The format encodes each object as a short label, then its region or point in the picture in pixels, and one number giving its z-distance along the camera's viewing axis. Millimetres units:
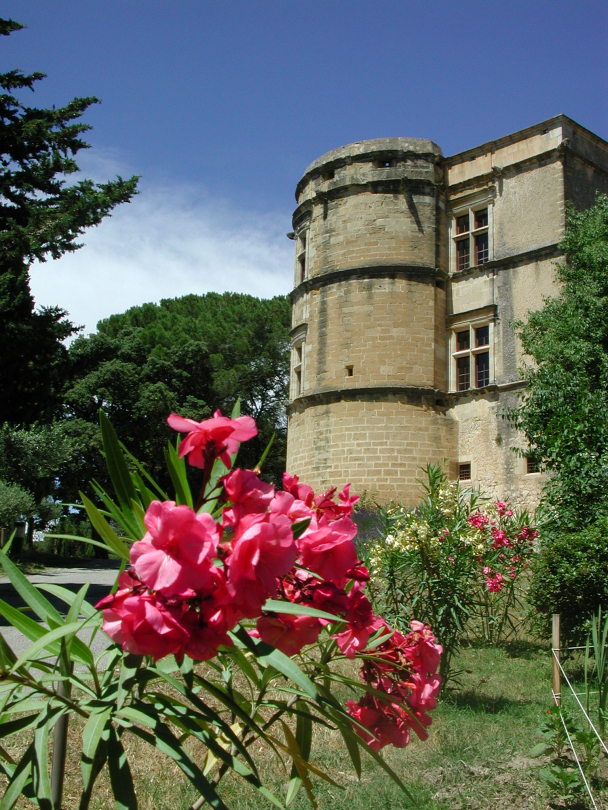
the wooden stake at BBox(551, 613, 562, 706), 4820
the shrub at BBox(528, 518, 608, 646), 6844
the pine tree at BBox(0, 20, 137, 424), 11312
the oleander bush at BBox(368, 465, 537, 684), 6426
